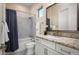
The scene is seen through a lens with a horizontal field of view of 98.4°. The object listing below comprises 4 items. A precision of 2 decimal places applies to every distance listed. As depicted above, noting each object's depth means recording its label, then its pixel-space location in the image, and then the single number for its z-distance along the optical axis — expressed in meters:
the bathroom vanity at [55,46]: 1.18
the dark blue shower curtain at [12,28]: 1.55
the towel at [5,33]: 1.51
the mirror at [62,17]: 1.56
